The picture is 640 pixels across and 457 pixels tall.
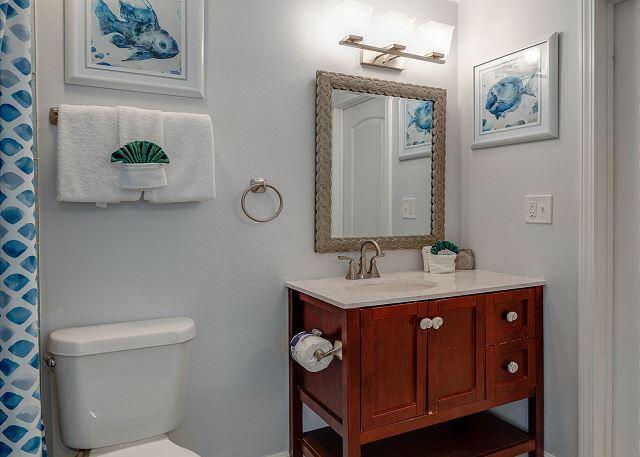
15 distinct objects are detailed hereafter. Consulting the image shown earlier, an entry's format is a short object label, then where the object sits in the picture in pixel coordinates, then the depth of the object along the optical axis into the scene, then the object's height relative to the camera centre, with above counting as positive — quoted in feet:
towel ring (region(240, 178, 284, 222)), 6.15 +0.43
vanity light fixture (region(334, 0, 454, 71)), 6.59 +2.80
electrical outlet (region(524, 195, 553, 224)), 6.32 +0.17
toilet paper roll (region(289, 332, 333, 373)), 5.24 -1.51
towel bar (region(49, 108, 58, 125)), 5.04 +1.17
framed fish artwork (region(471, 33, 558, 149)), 6.23 +1.83
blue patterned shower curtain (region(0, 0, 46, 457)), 3.39 -0.14
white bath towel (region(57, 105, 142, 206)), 4.95 +0.74
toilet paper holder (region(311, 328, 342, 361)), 5.21 -1.50
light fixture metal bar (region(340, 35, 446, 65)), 6.57 +2.55
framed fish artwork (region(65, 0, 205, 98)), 5.24 +2.13
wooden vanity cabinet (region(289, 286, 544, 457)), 5.15 -1.93
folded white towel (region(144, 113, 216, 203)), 5.43 +0.75
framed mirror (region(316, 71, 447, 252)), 6.63 +0.91
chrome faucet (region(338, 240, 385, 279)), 6.59 -0.67
